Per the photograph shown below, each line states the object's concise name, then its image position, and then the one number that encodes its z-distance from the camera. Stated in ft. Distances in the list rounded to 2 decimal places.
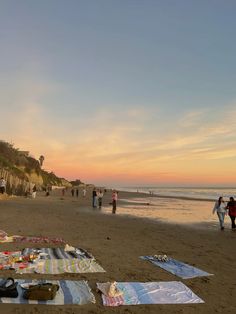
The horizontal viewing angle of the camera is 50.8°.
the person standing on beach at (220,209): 45.49
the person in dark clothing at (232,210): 45.26
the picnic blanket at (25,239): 28.75
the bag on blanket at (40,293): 15.35
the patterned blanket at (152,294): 16.02
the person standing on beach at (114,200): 62.56
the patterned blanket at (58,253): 23.47
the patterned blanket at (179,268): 20.92
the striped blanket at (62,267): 19.84
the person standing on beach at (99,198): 74.35
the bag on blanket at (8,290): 15.33
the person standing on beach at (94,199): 74.85
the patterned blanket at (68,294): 15.24
